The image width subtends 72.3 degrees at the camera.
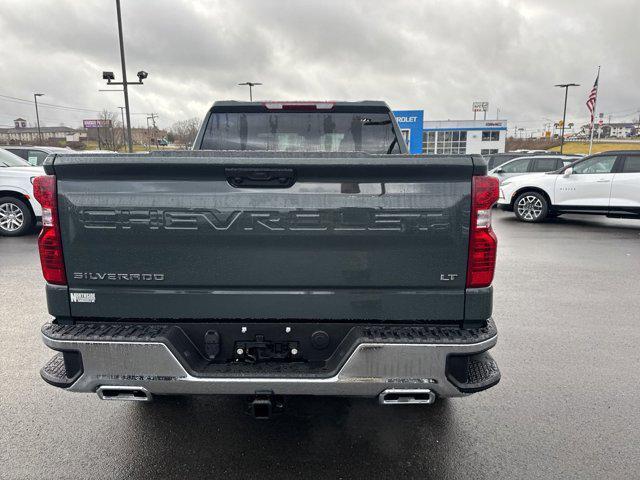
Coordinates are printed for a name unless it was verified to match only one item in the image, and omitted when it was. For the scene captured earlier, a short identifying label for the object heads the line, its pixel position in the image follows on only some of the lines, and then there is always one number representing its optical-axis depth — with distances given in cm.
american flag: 2698
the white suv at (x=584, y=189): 1024
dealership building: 6594
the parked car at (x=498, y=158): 1862
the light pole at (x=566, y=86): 3947
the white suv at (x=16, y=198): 894
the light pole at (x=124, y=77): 1838
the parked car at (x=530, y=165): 1456
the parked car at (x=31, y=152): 1298
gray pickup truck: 217
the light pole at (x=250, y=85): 3909
